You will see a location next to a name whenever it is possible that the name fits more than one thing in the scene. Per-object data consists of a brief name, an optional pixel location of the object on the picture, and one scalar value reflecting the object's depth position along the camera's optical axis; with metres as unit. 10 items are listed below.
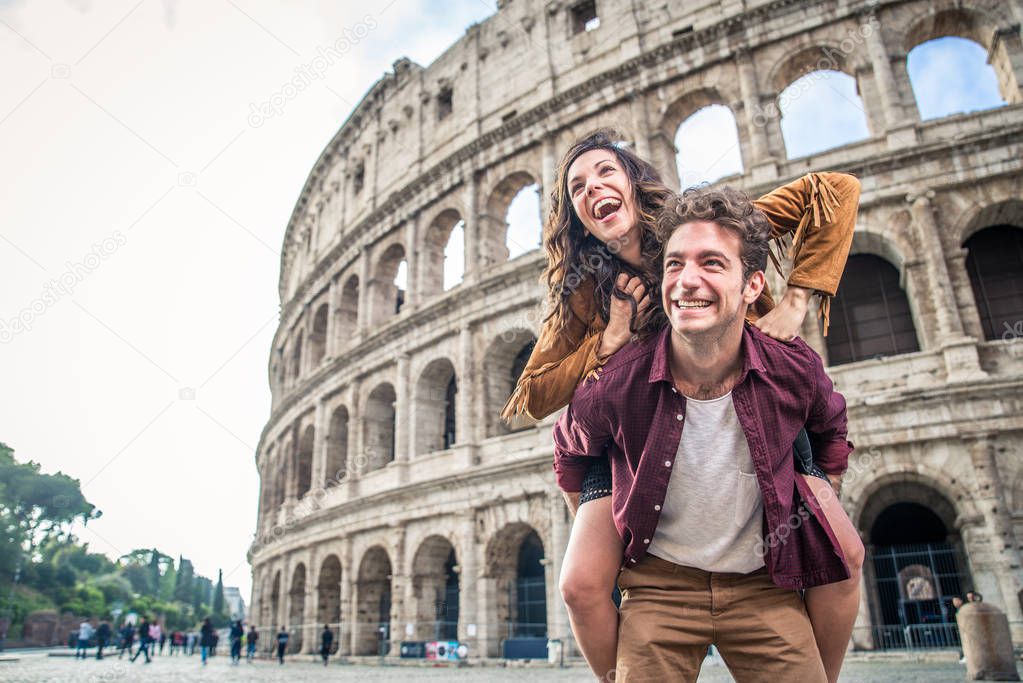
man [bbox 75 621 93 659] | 20.40
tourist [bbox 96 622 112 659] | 20.02
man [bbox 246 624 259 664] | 20.75
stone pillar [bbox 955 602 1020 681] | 7.37
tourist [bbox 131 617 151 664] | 18.81
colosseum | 11.55
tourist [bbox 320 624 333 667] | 16.34
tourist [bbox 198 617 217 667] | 17.86
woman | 1.78
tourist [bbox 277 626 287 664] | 17.64
